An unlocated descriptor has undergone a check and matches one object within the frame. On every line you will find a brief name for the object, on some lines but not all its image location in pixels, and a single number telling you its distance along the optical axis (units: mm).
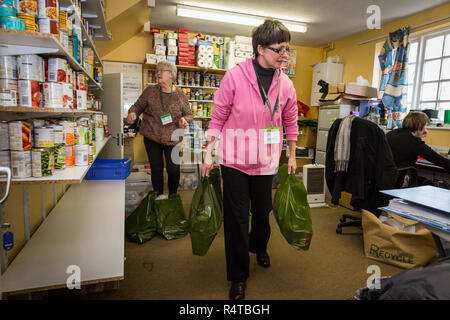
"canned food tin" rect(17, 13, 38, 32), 1061
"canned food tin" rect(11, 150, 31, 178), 1135
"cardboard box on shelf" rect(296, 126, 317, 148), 5535
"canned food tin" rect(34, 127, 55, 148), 1225
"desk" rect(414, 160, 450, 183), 3149
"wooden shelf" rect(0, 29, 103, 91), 977
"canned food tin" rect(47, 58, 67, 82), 1291
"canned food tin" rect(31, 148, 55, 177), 1176
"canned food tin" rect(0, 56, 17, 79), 1049
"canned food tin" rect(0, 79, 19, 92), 1038
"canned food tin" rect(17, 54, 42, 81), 1118
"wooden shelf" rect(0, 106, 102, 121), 1057
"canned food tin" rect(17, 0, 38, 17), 1070
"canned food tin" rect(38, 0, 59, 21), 1171
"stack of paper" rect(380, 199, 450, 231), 1130
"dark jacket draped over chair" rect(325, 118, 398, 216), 2514
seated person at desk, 2793
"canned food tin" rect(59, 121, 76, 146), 1426
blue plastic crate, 2758
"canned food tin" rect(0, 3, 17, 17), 988
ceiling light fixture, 4164
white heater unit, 3746
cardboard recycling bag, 2027
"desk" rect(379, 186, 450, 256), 1142
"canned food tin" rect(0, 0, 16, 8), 998
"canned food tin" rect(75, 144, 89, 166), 1531
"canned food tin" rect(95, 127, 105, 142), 2521
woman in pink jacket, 1561
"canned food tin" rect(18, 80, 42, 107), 1109
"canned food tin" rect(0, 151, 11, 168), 1109
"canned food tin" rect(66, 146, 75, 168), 1450
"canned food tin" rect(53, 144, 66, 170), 1336
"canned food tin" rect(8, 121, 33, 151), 1120
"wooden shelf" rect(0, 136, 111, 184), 1136
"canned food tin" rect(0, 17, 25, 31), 985
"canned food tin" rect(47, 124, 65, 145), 1360
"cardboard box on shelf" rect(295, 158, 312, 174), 5383
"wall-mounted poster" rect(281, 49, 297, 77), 5773
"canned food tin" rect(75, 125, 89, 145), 1603
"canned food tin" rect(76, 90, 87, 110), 1727
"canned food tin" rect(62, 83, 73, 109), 1333
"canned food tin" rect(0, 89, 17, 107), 1031
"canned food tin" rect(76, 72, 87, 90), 1808
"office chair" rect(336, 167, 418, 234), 2799
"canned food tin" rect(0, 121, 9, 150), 1098
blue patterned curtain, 4215
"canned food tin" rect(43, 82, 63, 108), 1229
